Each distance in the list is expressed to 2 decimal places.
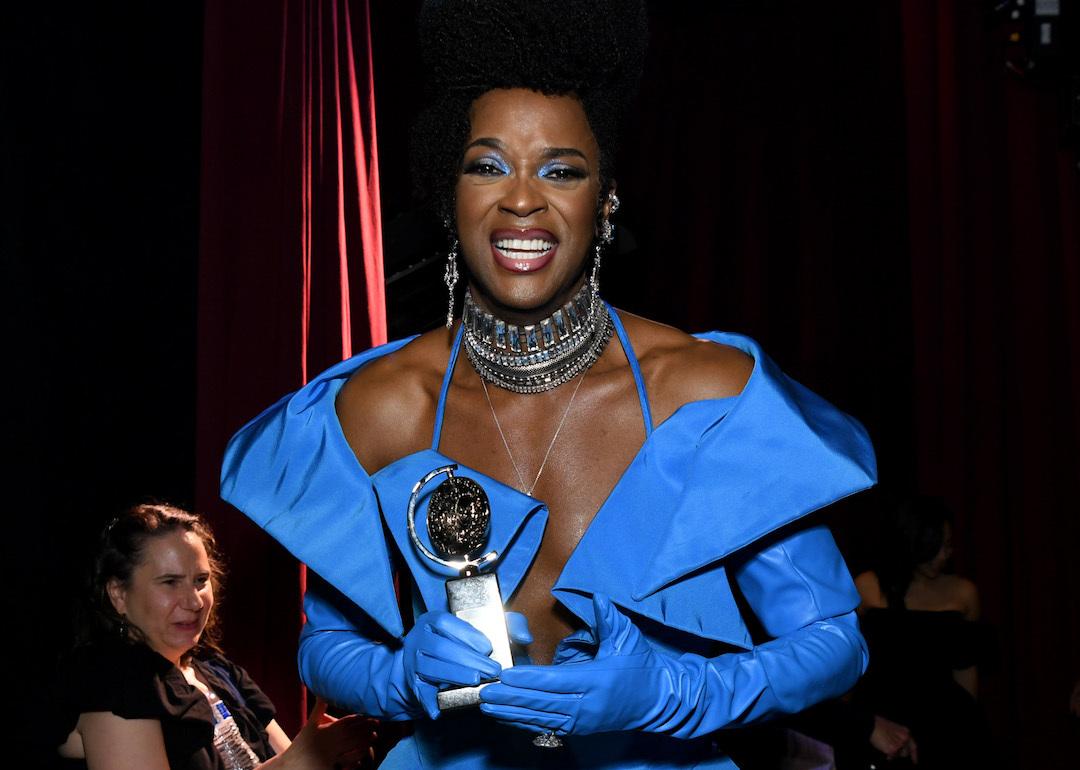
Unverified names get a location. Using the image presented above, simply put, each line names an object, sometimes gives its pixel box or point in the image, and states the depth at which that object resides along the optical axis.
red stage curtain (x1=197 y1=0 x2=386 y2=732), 2.46
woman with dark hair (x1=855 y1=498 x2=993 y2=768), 3.38
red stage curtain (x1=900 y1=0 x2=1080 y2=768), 4.84
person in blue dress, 1.40
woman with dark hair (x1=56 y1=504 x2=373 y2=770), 2.06
